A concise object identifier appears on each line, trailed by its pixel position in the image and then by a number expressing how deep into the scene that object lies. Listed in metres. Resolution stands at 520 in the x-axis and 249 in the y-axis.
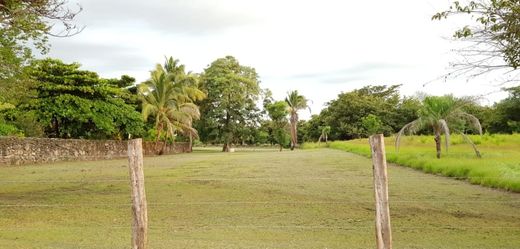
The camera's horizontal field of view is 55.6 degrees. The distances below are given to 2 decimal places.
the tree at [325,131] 46.48
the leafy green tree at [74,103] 21.42
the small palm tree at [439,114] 15.84
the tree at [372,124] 39.03
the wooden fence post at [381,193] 4.40
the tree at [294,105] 51.22
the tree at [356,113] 46.84
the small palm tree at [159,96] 28.95
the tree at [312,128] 56.02
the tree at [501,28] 6.55
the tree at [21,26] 8.20
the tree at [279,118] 44.81
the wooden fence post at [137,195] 4.65
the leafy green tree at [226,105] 40.28
